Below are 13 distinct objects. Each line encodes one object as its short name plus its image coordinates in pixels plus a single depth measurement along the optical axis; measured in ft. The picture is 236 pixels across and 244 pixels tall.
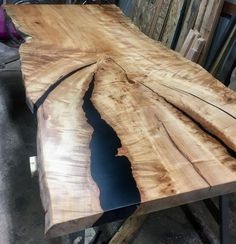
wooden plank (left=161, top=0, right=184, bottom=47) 6.47
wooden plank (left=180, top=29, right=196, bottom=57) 5.98
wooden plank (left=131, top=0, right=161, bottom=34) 7.36
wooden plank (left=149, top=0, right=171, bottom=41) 6.87
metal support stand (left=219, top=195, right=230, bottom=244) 3.01
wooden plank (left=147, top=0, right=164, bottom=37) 7.06
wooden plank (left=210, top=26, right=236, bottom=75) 5.41
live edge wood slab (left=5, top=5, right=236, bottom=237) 1.90
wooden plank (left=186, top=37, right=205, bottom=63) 5.81
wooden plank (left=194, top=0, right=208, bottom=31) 5.80
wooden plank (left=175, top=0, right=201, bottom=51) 6.07
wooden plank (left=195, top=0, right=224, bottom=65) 5.61
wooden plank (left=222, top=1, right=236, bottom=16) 5.60
